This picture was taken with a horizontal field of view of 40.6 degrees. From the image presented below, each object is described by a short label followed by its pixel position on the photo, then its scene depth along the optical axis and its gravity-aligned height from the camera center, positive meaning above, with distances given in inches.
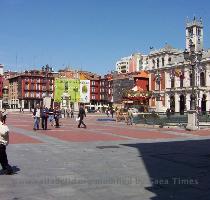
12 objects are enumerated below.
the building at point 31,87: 3346.4 +230.8
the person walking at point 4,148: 245.8 -36.3
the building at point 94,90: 3457.1 +188.6
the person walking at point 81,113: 737.0 -19.9
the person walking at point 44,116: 668.0 -24.1
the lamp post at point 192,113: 682.7 -21.9
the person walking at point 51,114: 773.0 -24.3
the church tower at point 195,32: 2262.1 +579.9
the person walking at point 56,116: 738.5 -26.9
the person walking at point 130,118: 898.4 -41.4
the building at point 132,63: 4167.9 +637.0
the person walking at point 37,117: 654.9 -25.7
